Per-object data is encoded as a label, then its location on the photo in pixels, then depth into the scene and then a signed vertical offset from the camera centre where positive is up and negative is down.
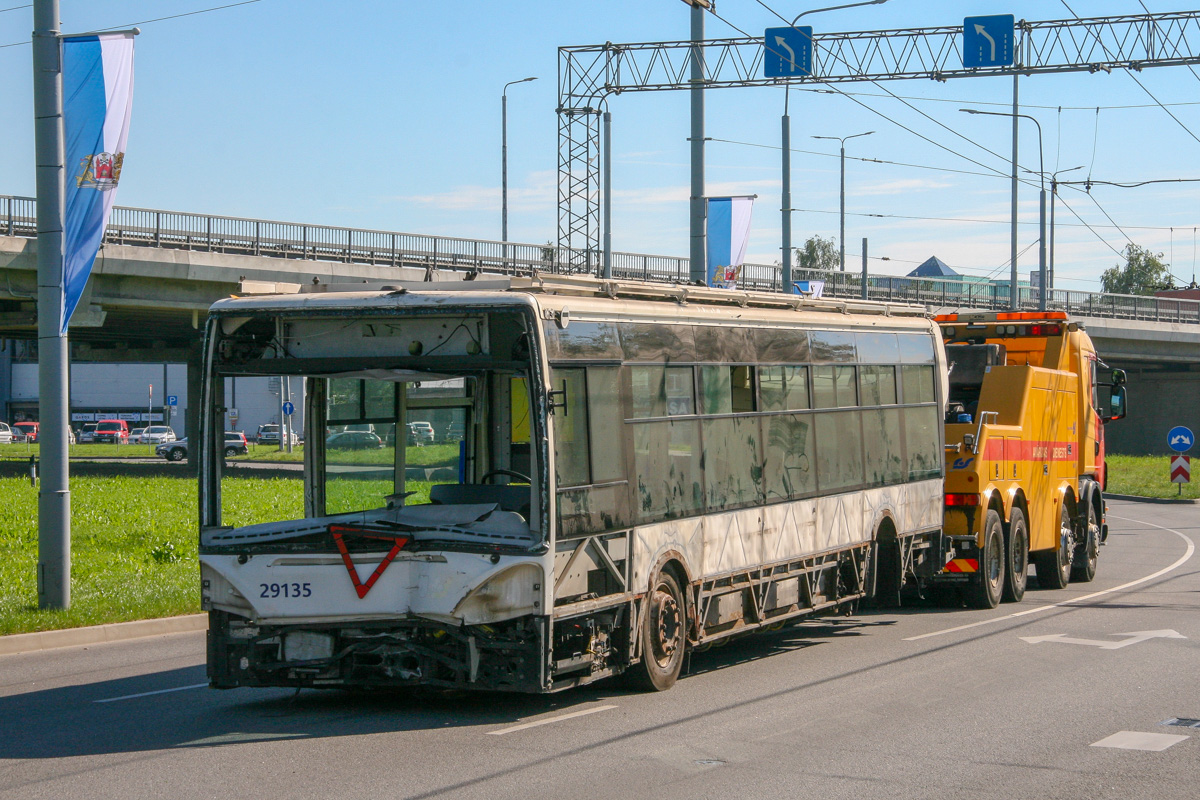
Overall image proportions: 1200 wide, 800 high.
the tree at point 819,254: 125.31 +11.16
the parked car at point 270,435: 93.31 -4.01
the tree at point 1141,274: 144.75 +10.80
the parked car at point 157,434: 86.88 -3.64
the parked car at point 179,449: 66.00 -3.51
